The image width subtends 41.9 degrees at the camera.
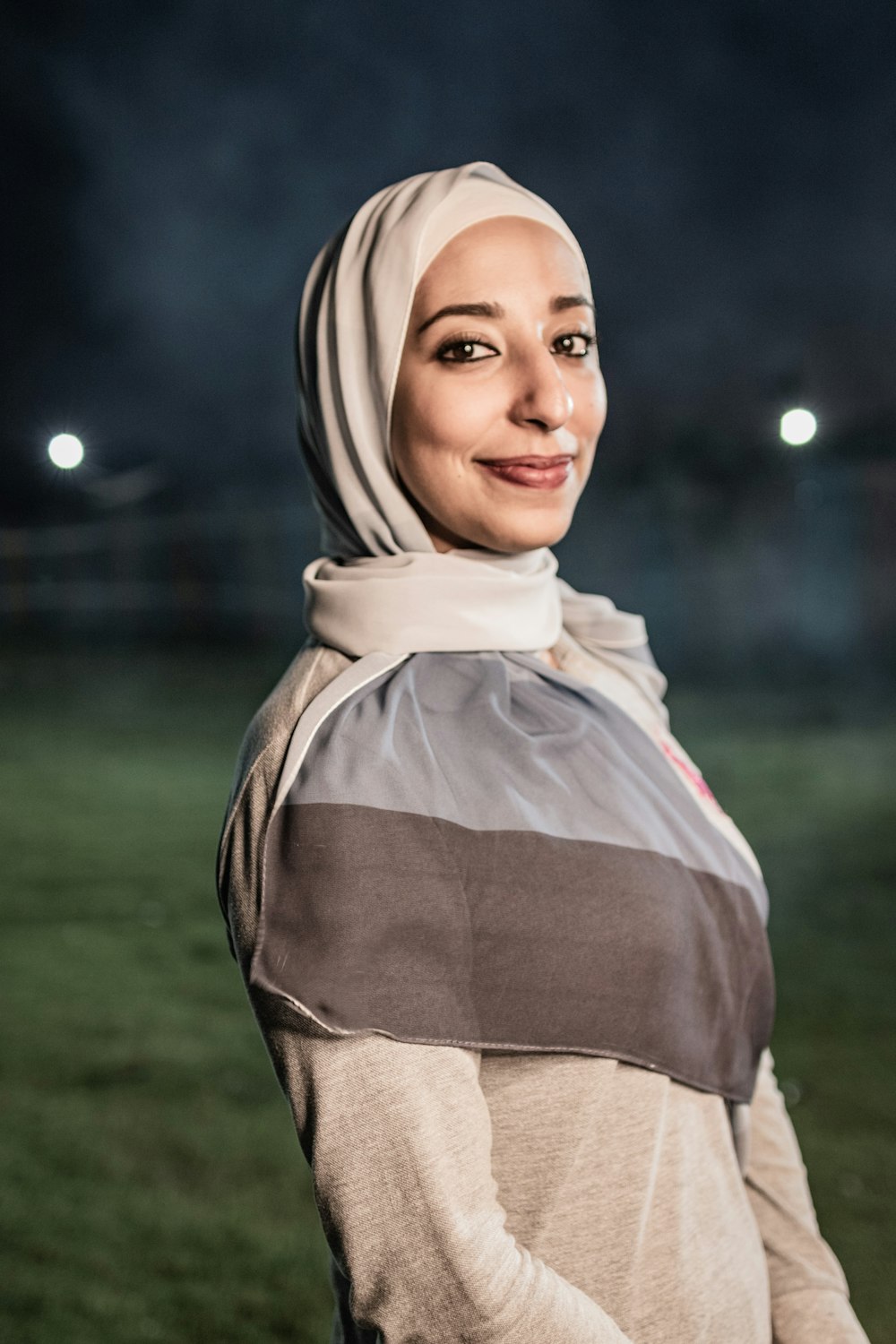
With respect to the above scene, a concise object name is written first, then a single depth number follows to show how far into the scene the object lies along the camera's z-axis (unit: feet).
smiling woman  2.11
